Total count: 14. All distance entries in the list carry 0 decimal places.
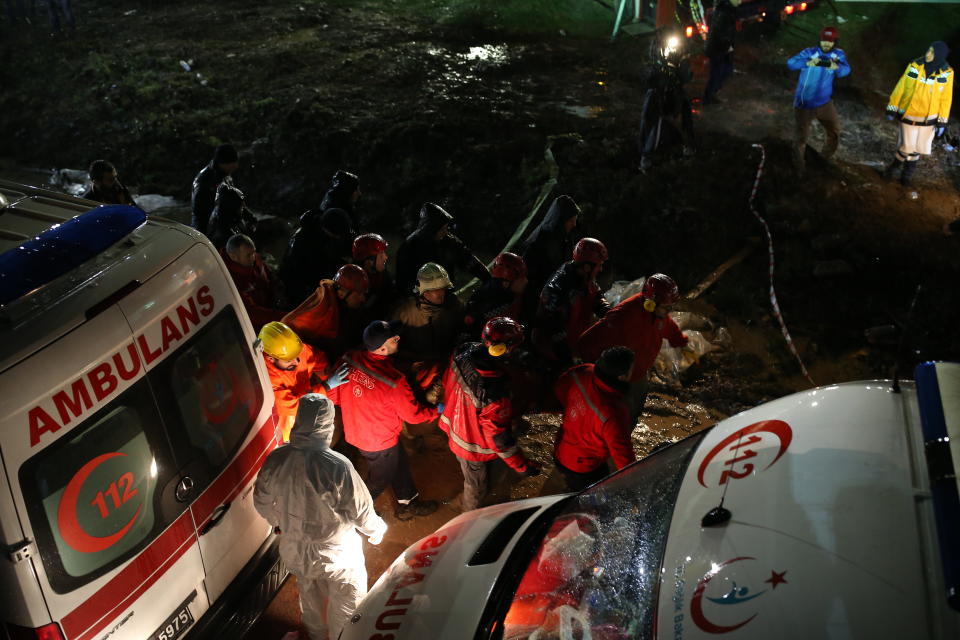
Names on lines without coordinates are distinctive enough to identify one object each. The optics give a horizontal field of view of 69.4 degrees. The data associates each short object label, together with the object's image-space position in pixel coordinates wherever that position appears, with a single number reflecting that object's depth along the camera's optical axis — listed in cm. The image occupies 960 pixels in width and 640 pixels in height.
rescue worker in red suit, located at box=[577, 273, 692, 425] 468
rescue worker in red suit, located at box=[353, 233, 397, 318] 519
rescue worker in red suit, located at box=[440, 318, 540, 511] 381
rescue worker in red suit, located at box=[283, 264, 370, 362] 468
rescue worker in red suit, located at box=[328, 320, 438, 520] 396
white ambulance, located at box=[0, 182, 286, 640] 250
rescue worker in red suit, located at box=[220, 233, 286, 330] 505
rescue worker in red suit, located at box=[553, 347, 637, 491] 371
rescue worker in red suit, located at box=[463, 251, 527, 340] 505
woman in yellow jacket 786
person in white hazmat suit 328
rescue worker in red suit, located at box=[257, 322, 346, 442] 397
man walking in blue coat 790
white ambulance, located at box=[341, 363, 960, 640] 193
